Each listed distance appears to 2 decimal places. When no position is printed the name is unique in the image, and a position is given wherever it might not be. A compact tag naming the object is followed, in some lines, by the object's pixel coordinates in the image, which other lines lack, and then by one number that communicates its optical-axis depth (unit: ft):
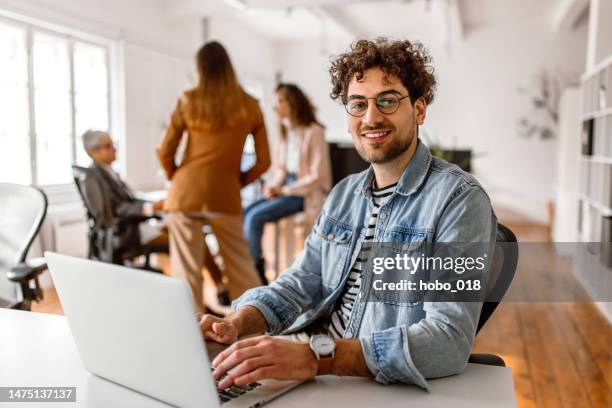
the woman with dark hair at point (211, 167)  9.49
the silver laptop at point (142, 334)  2.57
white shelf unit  13.46
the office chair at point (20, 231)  6.66
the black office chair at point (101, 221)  10.75
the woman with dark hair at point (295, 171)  12.64
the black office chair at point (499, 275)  3.86
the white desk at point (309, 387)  2.94
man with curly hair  3.19
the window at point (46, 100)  14.52
